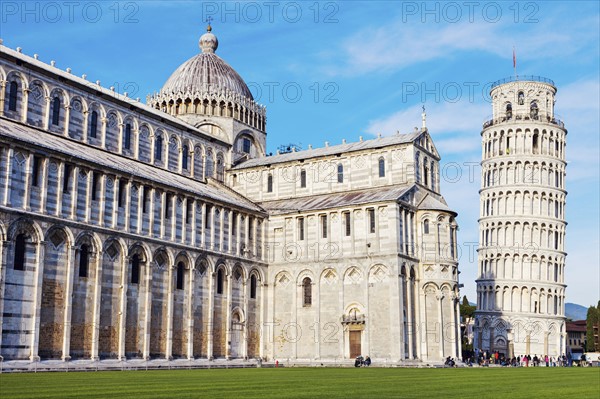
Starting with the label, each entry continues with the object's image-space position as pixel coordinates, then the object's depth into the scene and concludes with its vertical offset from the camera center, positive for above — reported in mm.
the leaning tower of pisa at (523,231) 90438 +10624
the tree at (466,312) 128750 +327
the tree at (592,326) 107125 -1839
